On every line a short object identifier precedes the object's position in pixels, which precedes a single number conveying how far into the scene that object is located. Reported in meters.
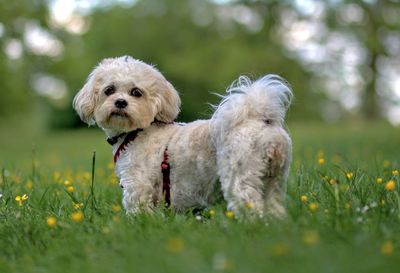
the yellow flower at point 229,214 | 3.92
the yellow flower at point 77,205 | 4.89
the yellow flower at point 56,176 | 7.37
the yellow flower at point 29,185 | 6.60
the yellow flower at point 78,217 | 3.99
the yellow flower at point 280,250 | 2.99
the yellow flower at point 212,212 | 4.13
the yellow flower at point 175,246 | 3.15
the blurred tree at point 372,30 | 26.50
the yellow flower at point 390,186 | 4.18
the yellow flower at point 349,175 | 4.83
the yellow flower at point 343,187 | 4.47
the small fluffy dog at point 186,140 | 4.11
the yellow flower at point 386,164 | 6.61
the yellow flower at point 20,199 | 5.16
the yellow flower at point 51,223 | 3.97
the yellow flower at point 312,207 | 3.89
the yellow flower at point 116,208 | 4.83
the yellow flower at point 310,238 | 3.05
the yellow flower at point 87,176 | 7.51
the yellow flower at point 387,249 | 2.97
